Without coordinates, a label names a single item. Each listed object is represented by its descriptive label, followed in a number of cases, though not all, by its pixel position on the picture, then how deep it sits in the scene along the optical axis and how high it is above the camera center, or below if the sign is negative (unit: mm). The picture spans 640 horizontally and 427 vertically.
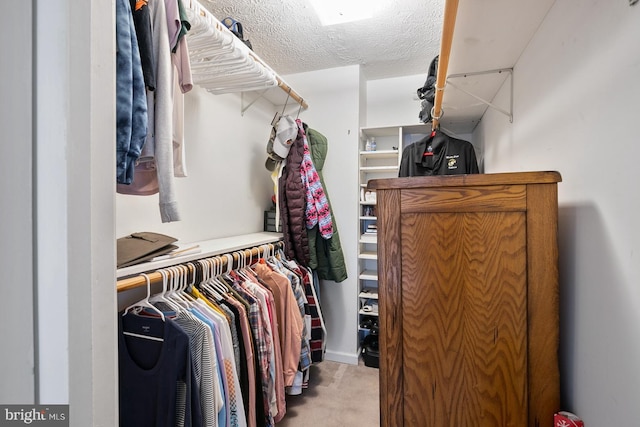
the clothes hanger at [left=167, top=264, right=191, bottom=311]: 1104 -317
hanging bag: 1725 +790
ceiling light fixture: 1550 +1187
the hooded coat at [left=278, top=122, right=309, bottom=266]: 2037 +63
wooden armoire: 714 -241
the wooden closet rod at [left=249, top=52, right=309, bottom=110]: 1423 +881
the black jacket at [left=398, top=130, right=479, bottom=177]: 1931 +406
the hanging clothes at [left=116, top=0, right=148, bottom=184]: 704 +307
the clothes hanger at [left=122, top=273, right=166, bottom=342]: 958 -350
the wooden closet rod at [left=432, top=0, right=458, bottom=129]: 701 +533
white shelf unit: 2316 +264
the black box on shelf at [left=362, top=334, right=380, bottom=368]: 2229 -1139
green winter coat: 2160 -275
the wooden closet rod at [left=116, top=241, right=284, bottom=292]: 918 -235
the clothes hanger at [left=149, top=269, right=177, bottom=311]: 1061 -335
